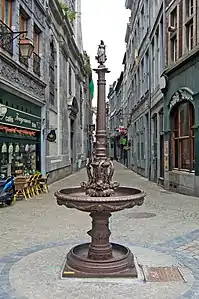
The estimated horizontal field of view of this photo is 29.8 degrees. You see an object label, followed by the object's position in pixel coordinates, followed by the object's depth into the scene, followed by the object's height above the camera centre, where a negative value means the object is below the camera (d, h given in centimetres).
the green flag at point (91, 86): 5794 +1040
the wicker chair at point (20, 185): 1331 -114
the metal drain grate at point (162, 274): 481 -163
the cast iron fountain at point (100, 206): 475 -68
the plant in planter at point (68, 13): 2332 +915
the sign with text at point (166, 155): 1708 -13
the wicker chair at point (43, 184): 1538 -129
